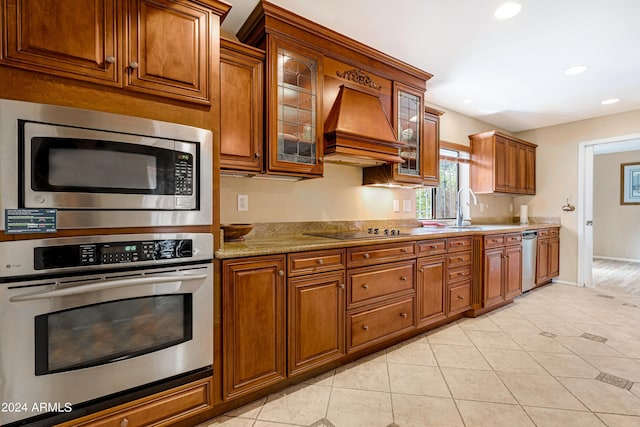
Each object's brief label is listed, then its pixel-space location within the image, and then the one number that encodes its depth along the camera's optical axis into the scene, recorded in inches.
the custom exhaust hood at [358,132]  91.3
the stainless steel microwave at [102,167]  45.7
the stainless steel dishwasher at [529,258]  153.3
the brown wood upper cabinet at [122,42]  47.1
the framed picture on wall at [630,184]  255.8
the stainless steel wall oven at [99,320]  45.6
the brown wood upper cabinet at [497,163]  169.5
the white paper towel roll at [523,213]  196.4
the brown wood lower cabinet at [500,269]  126.6
